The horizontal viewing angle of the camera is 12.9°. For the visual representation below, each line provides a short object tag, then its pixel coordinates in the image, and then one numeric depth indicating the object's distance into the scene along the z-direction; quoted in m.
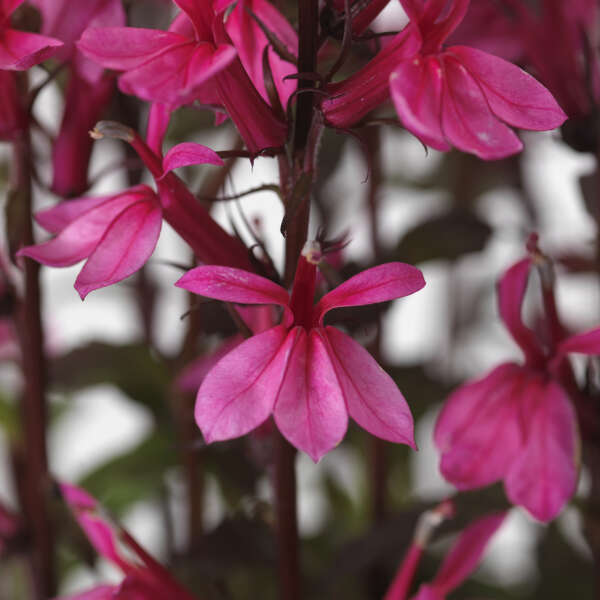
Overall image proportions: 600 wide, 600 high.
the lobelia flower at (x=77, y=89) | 0.35
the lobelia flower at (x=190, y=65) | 0.31
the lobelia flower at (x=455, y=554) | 0.35
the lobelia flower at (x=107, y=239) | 0.32
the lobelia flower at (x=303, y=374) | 0.31
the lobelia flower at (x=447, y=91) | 0.31
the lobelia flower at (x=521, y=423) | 0.34
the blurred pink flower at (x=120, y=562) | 0.34
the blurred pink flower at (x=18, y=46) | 0.32
